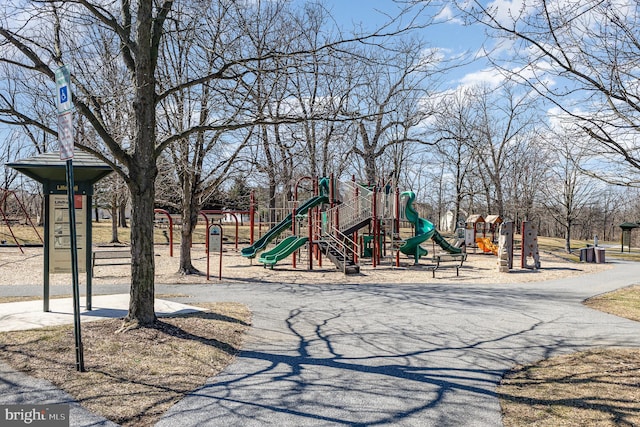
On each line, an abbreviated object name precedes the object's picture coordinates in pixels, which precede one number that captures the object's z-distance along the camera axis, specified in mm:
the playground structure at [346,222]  19078
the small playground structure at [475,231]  29562
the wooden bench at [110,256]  16669
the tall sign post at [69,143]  5160
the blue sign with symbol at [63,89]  5156
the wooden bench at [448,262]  20377
